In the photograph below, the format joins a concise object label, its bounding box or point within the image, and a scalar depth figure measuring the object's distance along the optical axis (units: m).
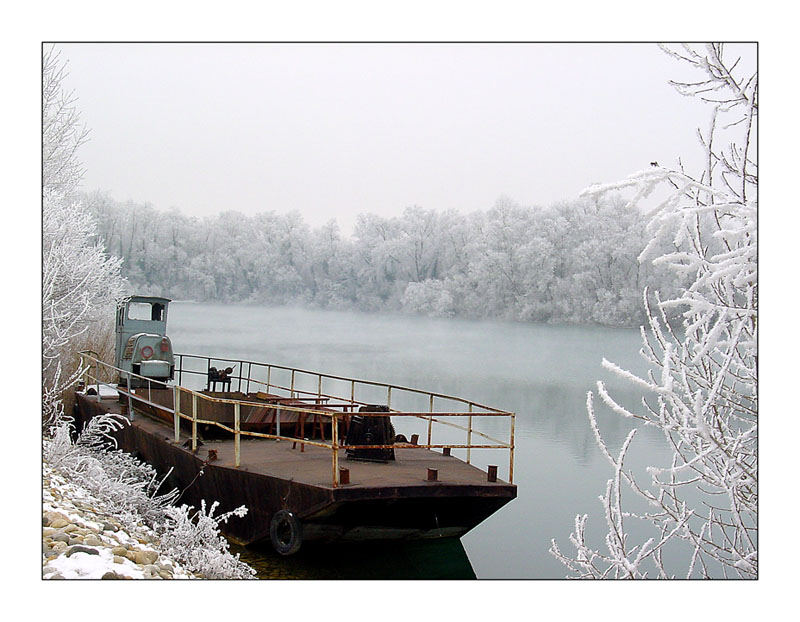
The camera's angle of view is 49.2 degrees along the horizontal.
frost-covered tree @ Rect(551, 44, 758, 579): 4.16
